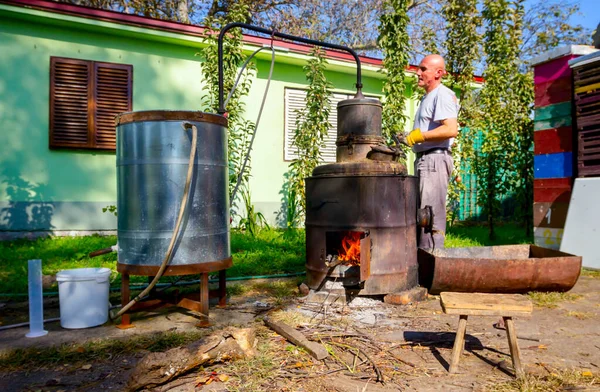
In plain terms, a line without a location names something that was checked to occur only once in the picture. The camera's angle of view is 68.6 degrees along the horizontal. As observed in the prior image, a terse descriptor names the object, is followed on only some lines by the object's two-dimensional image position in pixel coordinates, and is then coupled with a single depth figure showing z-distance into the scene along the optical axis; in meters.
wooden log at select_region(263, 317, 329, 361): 2.61
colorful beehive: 5.87
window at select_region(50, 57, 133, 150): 7.23
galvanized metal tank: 3.13
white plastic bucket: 3.12
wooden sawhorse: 2.34
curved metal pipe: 3.74
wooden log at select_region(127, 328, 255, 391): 2.20
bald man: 4.29
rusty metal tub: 3.81
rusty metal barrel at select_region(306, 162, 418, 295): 3.76
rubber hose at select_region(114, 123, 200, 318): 3.01
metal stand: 3.18
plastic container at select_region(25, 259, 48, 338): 2.99
